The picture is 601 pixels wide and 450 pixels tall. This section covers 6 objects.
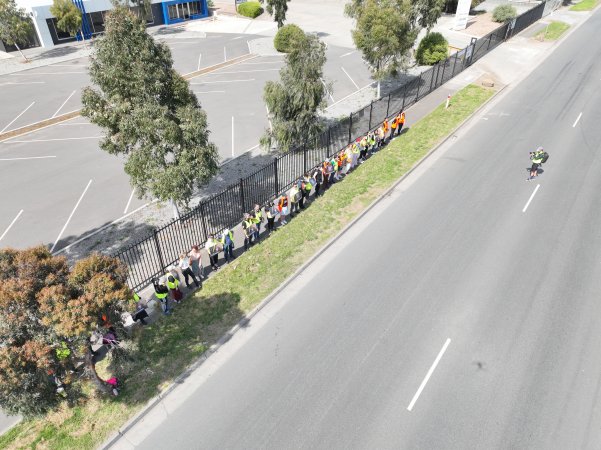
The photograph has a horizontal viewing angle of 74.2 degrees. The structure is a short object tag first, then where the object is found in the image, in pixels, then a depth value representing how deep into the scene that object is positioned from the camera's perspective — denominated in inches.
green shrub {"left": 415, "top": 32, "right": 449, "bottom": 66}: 1173.0
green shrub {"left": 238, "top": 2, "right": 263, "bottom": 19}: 1950.1
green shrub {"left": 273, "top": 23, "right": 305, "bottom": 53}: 1369.3
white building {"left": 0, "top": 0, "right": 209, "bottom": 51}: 1526.3
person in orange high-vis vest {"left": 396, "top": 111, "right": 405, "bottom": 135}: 808.4
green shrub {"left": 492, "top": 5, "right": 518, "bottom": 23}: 1615.4
